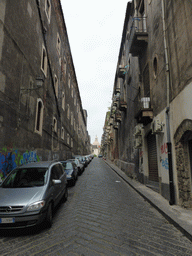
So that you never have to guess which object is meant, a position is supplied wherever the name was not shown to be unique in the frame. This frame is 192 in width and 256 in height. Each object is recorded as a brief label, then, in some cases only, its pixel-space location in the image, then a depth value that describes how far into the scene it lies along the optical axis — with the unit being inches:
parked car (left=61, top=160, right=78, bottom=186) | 403.5
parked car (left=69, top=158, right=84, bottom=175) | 612.9
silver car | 152.0
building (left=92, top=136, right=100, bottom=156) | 7101.4
